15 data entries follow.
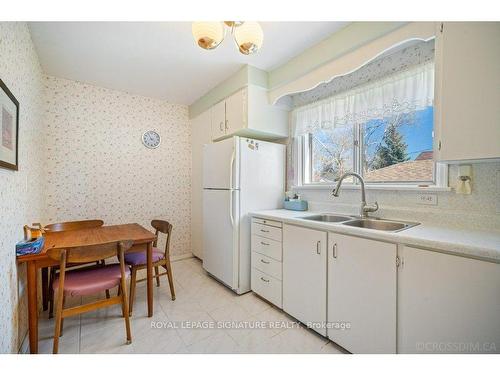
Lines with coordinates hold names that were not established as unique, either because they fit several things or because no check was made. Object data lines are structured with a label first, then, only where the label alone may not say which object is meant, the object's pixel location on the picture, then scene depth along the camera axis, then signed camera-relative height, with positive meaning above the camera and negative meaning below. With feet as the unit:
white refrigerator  7.39 -0.40
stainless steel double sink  5.36 -1.00
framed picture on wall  3.75 +1.03
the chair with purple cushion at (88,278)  4.57 -2.28
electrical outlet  5.10 -0.35
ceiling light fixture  3.97 +2.76
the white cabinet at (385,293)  3.26 -2.05
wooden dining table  4.65 -1.52
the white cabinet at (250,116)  7.70 +2.50
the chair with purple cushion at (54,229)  6.23 -1.53
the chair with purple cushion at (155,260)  6.39 -2.34
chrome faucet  6.01 -0.58
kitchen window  5.54 +1.59
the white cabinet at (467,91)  3.50 +1.58
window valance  5.34 +2.37
